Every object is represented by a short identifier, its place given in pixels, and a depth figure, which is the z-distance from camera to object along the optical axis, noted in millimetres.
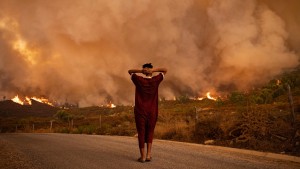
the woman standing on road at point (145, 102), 7066
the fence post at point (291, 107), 10602
